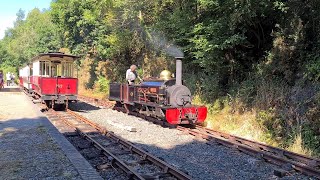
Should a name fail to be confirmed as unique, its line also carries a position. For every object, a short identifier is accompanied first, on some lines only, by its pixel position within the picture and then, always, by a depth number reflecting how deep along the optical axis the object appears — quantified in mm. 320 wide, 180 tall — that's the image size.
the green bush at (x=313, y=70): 7545
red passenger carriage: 12937
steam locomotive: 8901
